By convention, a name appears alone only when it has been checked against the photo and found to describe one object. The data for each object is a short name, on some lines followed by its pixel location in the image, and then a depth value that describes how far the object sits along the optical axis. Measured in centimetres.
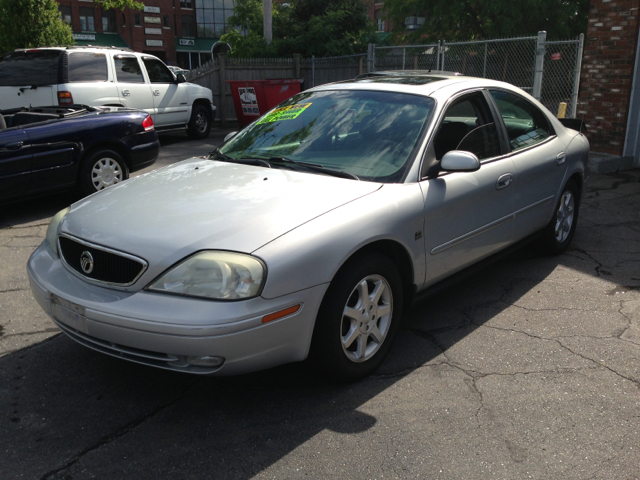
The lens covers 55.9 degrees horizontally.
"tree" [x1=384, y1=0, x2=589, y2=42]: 2106
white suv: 1020
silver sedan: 272
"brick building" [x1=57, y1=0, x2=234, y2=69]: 4903
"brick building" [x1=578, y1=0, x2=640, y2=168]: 924
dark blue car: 632
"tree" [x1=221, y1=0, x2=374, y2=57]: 1992
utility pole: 1972
